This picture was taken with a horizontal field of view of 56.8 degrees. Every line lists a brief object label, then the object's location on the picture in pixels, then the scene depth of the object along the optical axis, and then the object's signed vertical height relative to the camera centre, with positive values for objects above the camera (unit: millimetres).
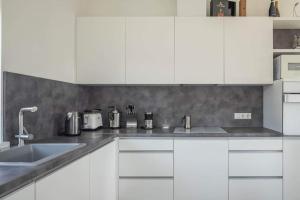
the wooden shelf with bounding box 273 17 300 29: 3006 +861
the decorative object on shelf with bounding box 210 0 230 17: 3088 +1015
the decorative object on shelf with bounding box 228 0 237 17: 3155 +1048
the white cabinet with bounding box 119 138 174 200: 2779 -707
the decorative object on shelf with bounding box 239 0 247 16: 3156 +1036
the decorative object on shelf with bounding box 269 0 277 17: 3078 +993
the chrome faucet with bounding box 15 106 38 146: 1782 -240
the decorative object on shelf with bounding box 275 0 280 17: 3104 +1025
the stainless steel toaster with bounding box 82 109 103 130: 3023 -240
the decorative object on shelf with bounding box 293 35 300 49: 3213 +666
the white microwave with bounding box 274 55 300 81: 2873 +346
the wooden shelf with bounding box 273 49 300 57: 2984 +521
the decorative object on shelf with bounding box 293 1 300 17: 3355 +1086
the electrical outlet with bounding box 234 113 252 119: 3395 -202
